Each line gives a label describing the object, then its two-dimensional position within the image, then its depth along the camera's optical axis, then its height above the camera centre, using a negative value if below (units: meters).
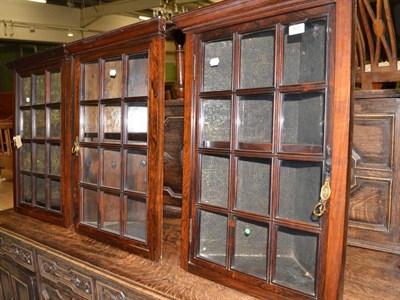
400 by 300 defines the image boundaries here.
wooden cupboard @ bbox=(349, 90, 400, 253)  1.27 -0.17
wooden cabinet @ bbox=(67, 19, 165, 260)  1.24 -0.03
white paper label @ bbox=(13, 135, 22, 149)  1.86 -0.09
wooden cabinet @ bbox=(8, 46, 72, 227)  1.59 -0.05
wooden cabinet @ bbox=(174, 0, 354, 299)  0.85 -0.04
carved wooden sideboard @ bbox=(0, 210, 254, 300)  1.09 -0.54
